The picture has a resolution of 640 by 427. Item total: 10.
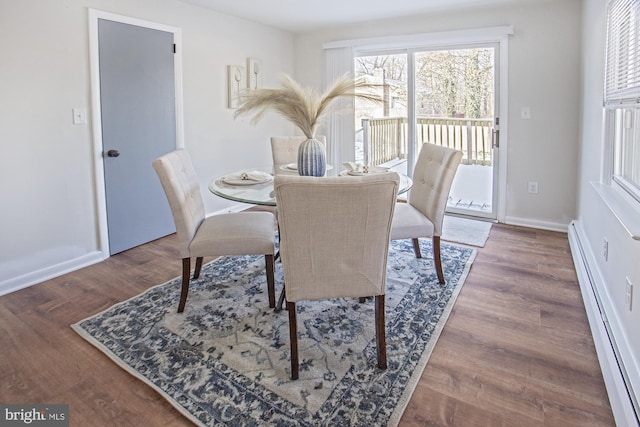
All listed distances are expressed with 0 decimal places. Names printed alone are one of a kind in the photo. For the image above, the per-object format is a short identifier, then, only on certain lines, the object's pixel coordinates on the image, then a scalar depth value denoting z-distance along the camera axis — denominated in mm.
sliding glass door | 4328
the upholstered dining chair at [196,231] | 2295
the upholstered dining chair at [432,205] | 2637
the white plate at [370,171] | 2750
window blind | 1983
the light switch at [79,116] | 3066
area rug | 1668
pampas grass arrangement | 2566
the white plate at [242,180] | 2729
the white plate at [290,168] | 3105
